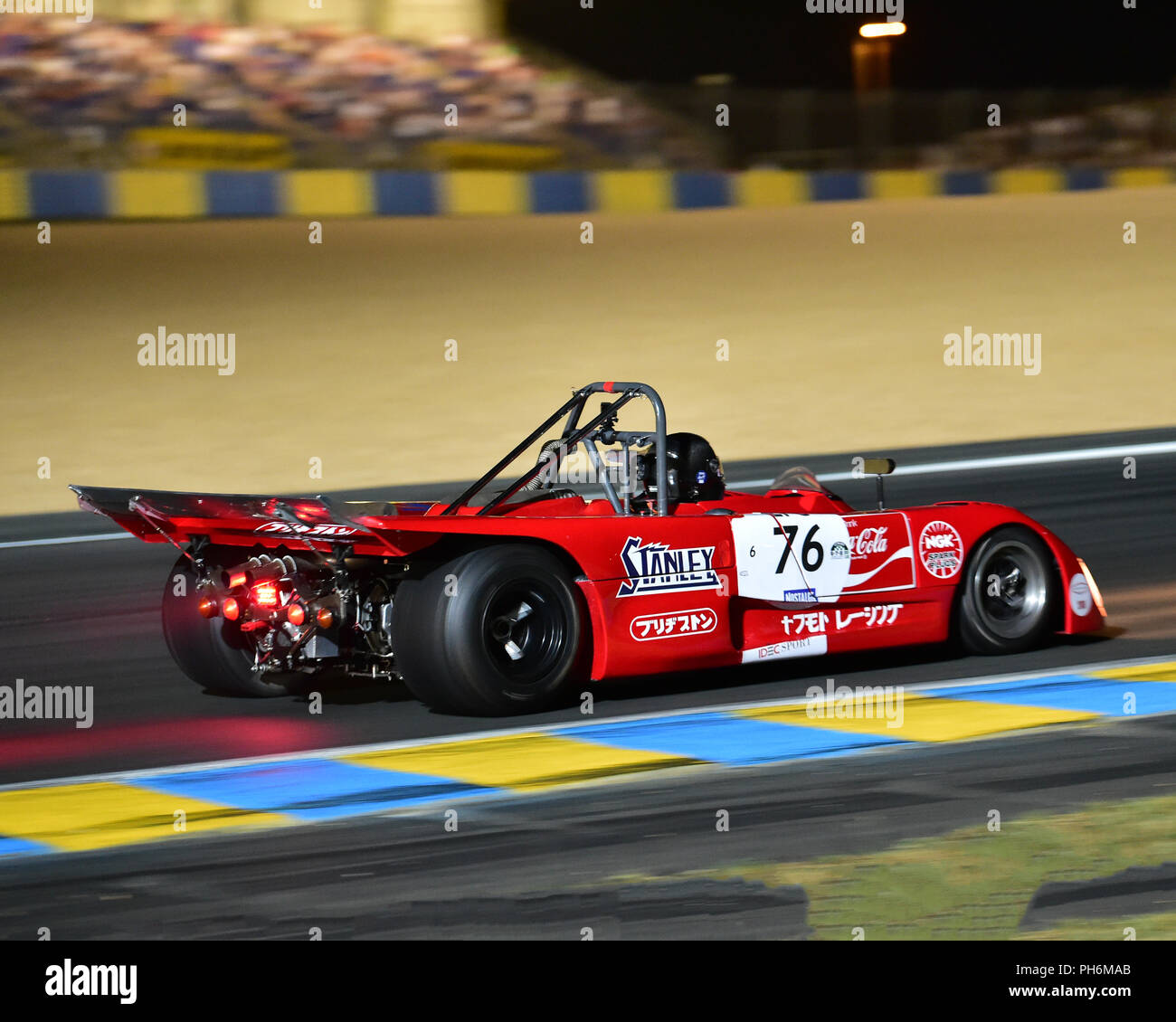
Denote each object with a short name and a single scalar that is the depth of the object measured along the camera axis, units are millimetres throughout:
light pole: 38250
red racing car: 7598
